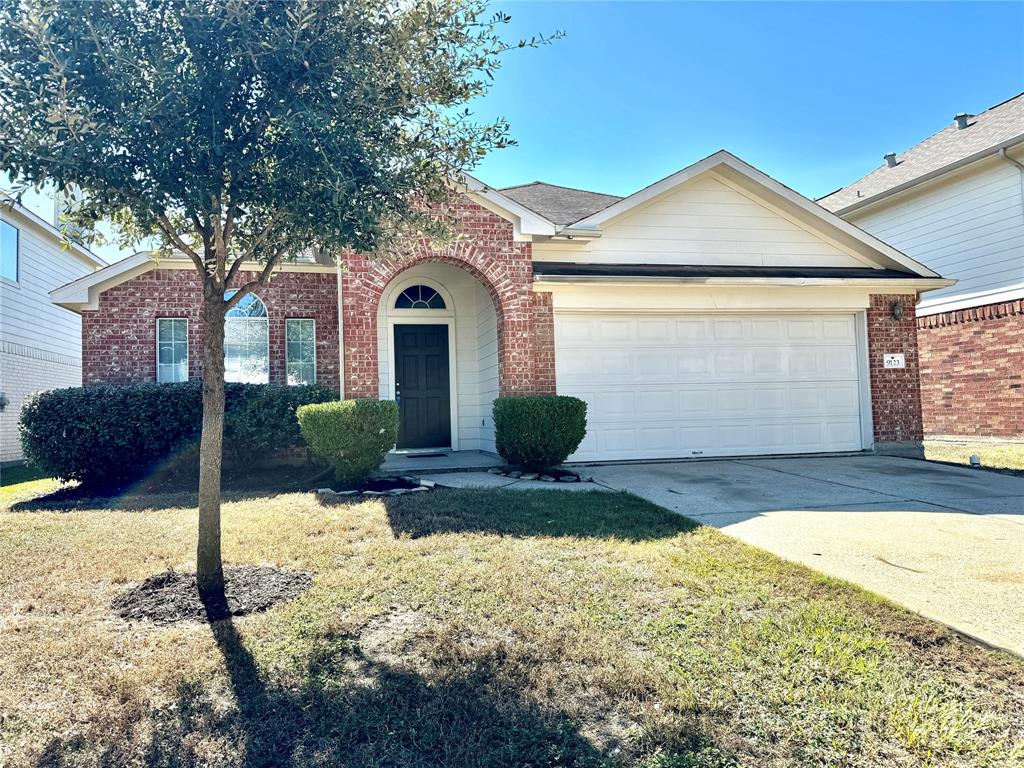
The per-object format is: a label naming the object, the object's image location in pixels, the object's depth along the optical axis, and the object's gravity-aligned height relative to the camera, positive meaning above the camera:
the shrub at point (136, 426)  8.69 -0.15
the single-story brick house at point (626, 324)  9.79 +1.38
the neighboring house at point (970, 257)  12.29 +2.82
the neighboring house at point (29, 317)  13.87 +2.48
